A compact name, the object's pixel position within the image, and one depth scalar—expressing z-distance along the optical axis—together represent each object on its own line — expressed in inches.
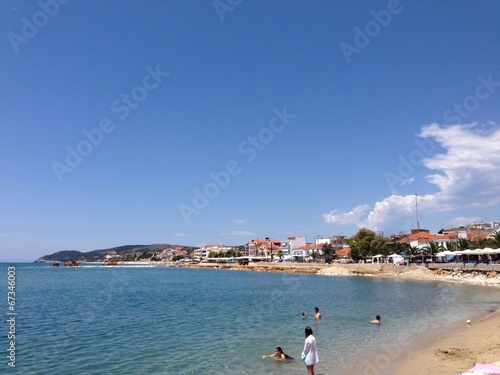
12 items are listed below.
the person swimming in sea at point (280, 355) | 634.1
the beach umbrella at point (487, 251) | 2146.7
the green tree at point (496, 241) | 2368.4
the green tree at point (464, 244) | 2768.2
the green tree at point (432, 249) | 3203.7
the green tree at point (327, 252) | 4716.0
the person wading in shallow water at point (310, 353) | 452.8
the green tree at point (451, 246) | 2998.5
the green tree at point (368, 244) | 3836.1
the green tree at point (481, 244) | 2562.3
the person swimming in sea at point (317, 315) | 1020.7
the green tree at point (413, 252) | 3464.6
